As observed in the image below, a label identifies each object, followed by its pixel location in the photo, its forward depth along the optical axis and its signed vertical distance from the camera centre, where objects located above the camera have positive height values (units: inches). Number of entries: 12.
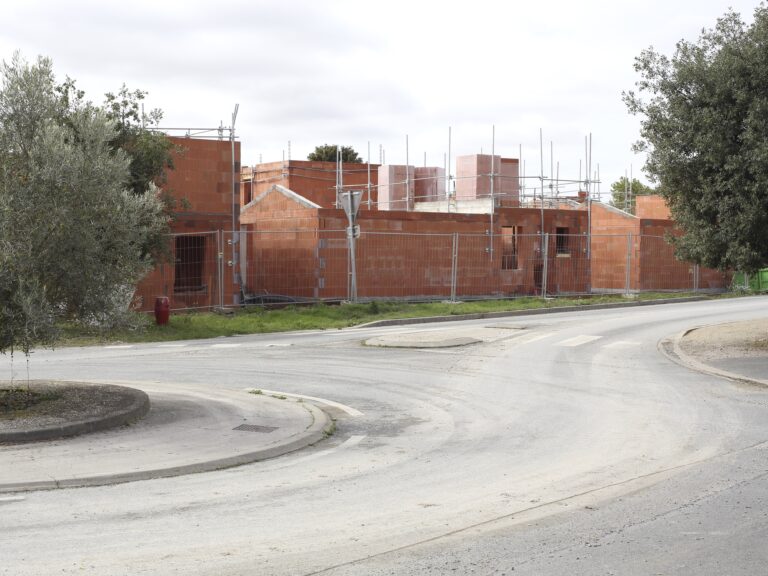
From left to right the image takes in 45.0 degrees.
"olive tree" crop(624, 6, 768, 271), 626.5 +91.8
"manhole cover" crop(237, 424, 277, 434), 391.5 -67.4
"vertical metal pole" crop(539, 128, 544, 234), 1398.9 +141.4
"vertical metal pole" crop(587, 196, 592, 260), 1433.3 +66.9
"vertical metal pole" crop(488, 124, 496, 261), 1321.1 +110.9
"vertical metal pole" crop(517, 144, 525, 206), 1583.4 +157.2
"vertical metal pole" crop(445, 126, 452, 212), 1451.8 +146.3
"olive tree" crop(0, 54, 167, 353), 377.1 +21.9
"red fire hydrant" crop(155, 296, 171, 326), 890.7 -37.6
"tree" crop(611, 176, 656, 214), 2036.2 +258.3
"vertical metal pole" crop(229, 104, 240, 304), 1099.3 +86.0
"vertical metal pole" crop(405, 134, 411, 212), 1602.2 +149.7
